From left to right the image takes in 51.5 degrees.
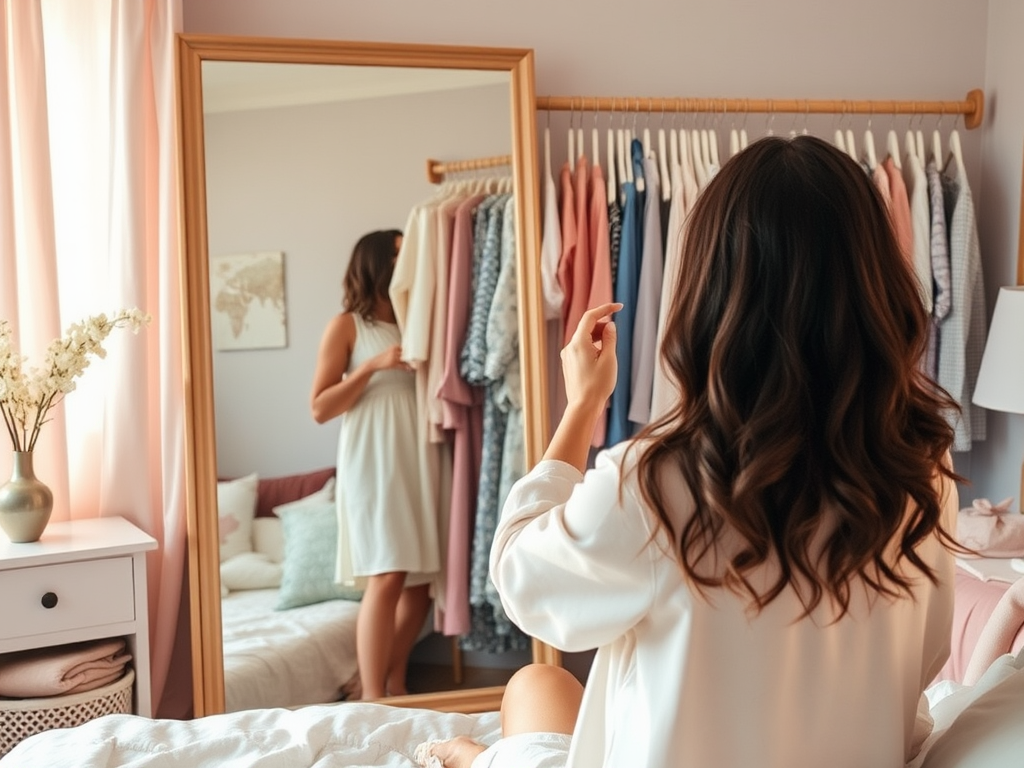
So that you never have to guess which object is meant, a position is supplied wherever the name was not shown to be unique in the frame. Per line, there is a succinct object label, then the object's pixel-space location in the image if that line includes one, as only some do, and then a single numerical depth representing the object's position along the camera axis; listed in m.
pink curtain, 2.59
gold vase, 2.39
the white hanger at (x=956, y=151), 3.04
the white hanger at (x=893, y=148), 3.02
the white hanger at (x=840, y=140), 3.05
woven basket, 2.30
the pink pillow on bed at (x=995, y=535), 2.52
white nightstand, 2.32
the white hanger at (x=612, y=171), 2.95
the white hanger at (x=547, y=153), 2.91
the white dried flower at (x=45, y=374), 2.41
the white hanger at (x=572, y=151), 2.96
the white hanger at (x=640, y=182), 2.95
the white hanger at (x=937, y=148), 3.06
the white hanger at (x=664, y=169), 2.96
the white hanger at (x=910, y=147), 3.06
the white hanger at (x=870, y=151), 3.00
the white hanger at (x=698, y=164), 2.98
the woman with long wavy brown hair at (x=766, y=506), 1.04
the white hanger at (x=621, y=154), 2.95
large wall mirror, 2.67
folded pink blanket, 2.31
